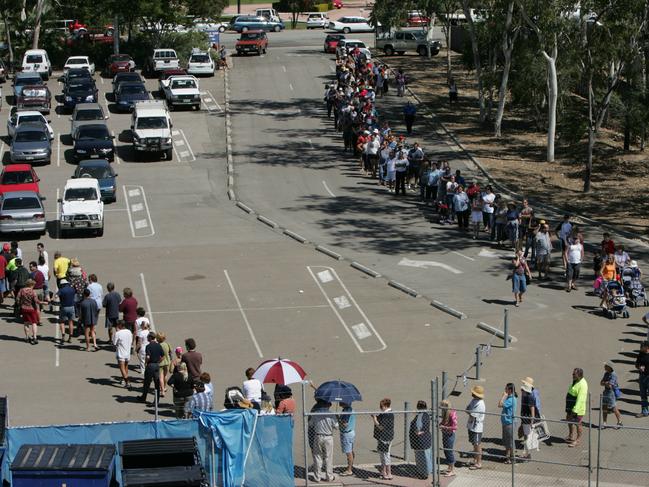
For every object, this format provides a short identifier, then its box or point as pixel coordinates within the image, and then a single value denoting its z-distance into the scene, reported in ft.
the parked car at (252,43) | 244.01
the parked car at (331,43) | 248.93
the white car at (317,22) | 308.19
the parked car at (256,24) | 296.51
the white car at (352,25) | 289.94
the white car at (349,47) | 223.32
